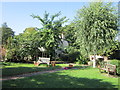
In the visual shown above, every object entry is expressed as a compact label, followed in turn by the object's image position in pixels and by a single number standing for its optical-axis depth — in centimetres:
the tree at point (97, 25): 1208
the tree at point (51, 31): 2205
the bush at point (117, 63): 900
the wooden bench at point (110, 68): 880
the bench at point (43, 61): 1584
